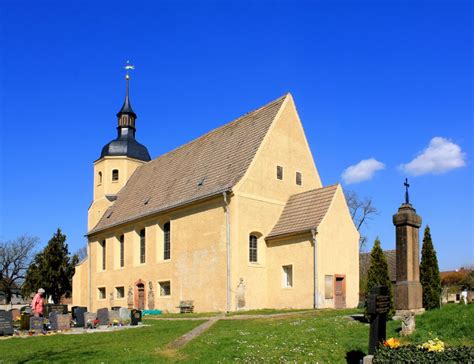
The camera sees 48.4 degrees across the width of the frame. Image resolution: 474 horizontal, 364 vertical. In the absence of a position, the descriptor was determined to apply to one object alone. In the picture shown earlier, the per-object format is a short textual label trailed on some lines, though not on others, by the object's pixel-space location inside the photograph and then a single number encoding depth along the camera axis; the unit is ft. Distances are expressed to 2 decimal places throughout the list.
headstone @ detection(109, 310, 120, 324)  75.82
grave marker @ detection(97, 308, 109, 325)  74.79
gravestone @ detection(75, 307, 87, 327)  74.63
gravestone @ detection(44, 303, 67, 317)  80.59
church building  91.66
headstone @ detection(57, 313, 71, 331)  68.85
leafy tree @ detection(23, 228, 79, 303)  163.63
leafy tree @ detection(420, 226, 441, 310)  61.11
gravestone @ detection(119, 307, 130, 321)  77.21
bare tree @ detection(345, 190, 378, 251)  175.52
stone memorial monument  50.31
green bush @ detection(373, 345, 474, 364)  28.94
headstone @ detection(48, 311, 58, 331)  68.95
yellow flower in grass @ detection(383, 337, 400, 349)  34.40
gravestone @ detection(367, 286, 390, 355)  38.24
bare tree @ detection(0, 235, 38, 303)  273.33
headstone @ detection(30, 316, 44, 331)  67.87
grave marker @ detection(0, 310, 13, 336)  65.82
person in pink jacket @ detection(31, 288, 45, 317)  76.64
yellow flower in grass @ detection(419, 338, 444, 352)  31.12
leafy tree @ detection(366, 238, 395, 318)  58.75
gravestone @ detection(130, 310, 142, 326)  74.49
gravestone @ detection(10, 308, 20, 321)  85.37
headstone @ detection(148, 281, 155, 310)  109.52
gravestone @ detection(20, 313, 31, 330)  70.49
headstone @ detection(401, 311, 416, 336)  46.06
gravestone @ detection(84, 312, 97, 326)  73.41
